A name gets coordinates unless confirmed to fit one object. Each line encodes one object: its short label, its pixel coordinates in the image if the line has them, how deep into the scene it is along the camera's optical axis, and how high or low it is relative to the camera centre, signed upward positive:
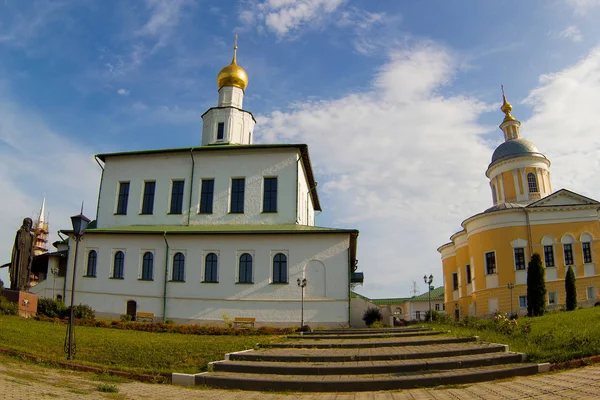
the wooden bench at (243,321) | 23.84 -1.11
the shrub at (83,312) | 21.11 -0.63
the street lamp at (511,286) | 31.55 +1.04
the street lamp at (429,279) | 29.01 +1.29
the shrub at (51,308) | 20.14 -0.43
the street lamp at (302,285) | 23.48 +0.76
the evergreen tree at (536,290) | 24.33 +0.61
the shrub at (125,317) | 23.14 -0.93
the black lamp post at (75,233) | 11.85 +1.85
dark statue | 19.17 +1.58
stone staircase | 9.05 -1.43
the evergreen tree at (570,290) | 25.62 +0.66
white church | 24.42 +3.10
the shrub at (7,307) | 17.95 -0.36
